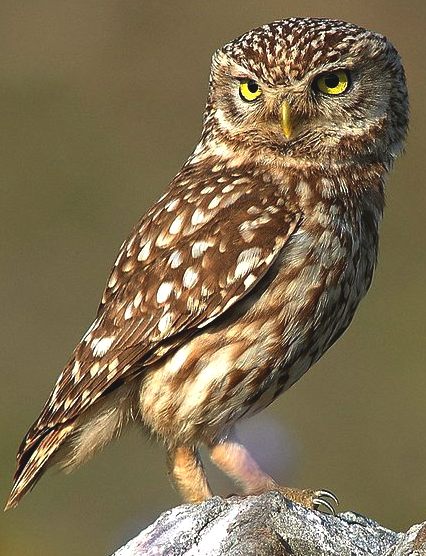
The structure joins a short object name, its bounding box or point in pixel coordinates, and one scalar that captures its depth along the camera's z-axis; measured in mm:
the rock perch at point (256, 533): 8711
